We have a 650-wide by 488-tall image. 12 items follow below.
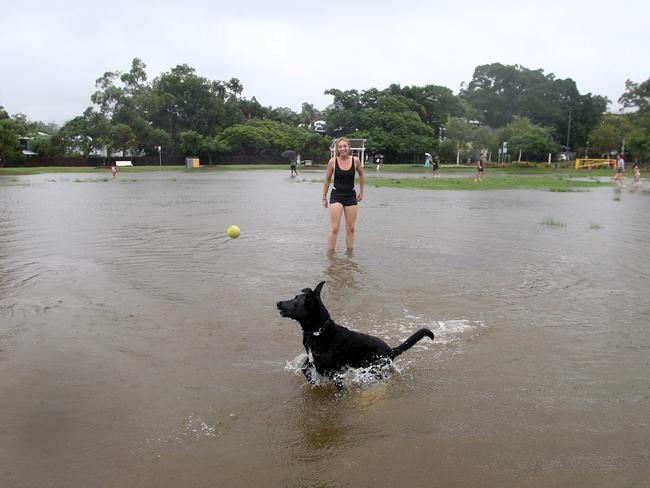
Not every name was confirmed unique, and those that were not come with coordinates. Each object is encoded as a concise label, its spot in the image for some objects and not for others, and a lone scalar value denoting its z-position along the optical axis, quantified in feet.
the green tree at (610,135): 224.12
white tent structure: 203.92
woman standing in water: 27.96
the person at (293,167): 130.93
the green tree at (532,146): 191.52
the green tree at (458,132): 211.82
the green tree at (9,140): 169.68
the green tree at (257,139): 232.53
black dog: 12.51
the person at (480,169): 105.09
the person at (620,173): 95.86
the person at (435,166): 122.48
